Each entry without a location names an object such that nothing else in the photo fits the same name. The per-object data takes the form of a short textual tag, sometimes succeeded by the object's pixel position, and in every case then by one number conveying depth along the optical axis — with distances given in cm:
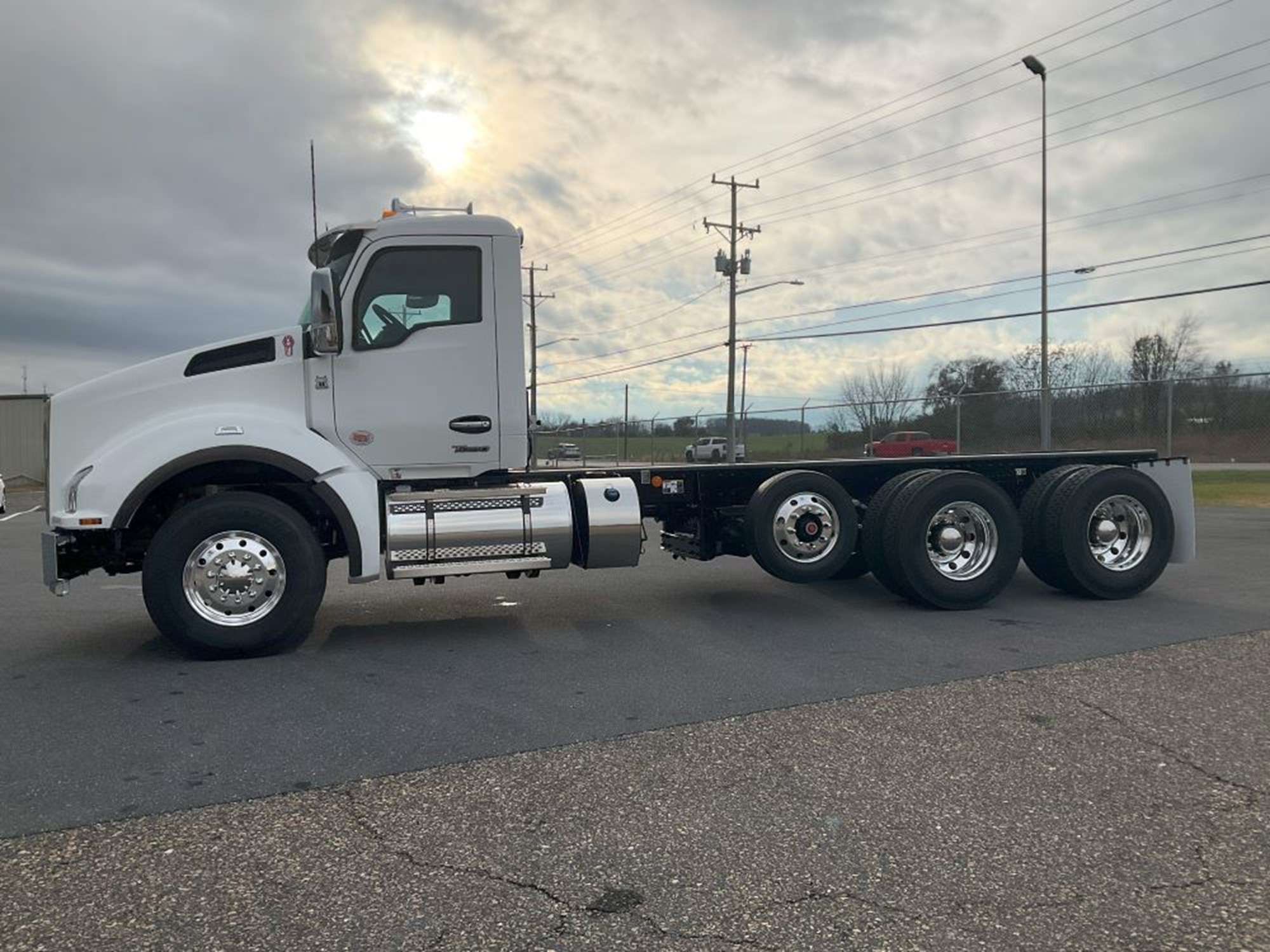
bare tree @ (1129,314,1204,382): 3047
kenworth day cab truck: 606
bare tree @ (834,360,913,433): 2397
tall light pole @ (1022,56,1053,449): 2403
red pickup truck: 2198
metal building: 3603
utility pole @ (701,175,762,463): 4084
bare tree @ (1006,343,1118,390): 3209
